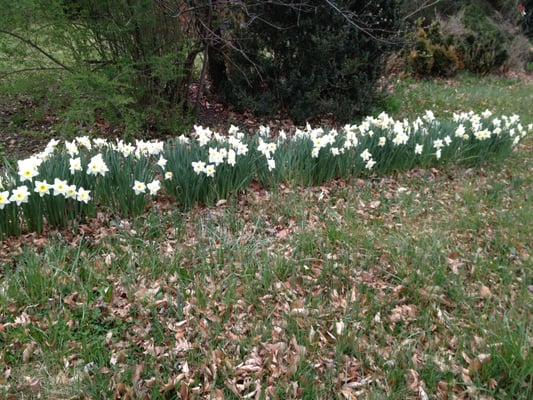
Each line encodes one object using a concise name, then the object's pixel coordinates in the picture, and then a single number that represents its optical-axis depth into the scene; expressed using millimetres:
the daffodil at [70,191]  3248
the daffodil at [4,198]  3008
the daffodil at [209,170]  3747
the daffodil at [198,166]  3709
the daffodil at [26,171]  3197
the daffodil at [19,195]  3066
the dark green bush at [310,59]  6402
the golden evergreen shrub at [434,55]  11398
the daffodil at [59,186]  3205
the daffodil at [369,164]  4591
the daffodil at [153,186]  3563
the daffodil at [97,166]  3408
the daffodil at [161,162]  3697
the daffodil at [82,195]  3296
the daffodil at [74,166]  3396
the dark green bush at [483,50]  12203
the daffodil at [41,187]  3143
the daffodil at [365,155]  4512
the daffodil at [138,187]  3497
